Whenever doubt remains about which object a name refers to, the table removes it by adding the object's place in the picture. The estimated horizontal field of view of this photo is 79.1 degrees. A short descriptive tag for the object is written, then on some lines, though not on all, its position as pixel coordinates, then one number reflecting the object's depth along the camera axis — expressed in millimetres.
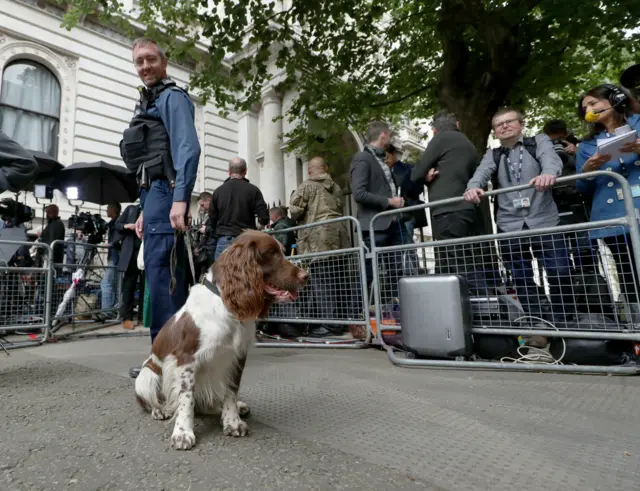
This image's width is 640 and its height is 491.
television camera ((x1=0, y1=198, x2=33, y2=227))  7148
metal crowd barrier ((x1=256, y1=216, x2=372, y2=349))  4383
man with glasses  3199
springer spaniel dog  1812
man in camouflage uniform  4574
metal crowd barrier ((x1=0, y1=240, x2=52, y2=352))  5145
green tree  6180
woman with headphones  2961
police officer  2783
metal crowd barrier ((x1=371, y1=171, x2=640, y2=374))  2895
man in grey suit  4473
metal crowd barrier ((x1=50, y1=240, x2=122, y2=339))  6039
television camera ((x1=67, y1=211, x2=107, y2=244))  8320
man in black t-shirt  5066
